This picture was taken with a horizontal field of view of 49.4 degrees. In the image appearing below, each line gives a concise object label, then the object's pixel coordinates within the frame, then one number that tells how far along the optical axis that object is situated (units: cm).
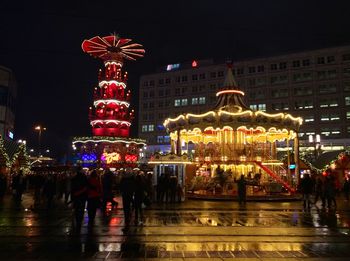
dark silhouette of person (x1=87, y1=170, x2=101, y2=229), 1170
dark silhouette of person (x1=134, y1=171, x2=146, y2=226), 1341
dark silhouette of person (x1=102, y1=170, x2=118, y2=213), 1645
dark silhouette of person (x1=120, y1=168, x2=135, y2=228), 1283
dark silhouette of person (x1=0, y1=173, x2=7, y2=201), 2215
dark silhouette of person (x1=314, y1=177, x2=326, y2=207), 2051
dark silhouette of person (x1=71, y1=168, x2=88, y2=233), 1127
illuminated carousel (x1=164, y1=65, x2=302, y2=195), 2608
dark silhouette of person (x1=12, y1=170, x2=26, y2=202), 2193
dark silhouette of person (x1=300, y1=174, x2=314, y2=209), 1930
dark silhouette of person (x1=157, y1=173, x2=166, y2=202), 2099
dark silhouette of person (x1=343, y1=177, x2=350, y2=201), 2548
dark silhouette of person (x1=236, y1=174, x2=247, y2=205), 2066
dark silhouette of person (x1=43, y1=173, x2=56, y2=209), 1839
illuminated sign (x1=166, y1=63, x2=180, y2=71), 9782
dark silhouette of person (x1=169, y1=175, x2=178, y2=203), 2120
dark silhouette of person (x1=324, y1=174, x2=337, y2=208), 1877
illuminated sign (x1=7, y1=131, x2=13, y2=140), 7306
